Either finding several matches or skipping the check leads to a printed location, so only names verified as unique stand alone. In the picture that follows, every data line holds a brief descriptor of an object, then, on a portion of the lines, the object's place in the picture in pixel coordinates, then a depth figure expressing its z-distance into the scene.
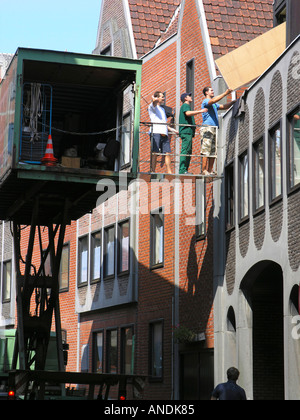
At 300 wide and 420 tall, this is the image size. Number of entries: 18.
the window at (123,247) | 34.31
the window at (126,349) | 33.53
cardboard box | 24.70
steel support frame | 25.42
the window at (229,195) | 26.58
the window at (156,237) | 31.91
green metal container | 23.06
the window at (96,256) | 36.88
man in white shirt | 24.69
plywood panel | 25.91
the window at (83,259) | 38.19
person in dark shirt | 14.54
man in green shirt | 25.30
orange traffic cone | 23.34
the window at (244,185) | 25.16
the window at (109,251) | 35.59
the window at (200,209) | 28.42
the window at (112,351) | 34.94
